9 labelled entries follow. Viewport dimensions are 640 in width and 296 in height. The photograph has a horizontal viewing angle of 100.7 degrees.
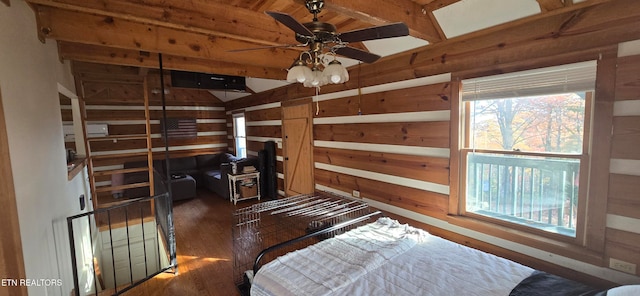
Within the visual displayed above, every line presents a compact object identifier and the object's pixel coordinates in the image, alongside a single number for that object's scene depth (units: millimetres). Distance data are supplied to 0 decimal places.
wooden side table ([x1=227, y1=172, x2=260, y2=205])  5422
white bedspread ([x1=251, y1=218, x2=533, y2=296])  1733
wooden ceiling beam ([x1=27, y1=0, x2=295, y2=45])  1893
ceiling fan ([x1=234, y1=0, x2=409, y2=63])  1445
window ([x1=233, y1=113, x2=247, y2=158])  7344
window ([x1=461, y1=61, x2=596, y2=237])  1989
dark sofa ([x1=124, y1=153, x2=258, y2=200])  5566
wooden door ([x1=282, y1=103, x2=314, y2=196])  4734
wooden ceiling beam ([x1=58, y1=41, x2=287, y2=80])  3117
